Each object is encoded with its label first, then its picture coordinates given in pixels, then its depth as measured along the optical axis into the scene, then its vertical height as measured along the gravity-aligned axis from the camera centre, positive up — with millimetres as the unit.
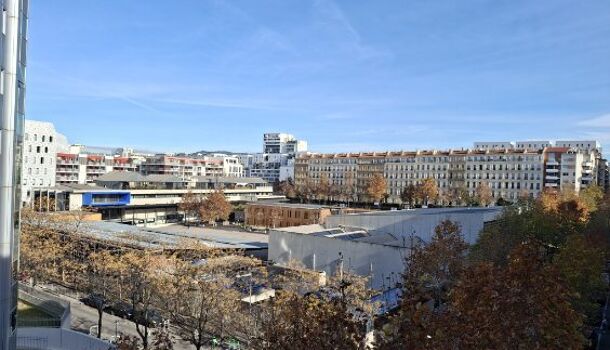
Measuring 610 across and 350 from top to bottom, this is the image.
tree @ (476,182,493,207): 95169 -3217
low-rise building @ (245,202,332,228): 70806 -5972
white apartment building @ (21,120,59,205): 80000 +1904
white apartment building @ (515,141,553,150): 147875 +10374
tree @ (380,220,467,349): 8969 -3366
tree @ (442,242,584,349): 9500 -2701
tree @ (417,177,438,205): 94812 -2572
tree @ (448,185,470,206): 97438 -3596
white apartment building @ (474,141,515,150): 145625 +9779
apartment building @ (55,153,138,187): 107312 +376
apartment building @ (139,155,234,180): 134000 +1192
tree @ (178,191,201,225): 81125 -5517
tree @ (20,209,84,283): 31297 -5333
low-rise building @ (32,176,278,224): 73000 -4264
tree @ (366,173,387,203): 101981 -2588
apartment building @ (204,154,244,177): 152800 +1860
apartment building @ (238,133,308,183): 161625 +1486
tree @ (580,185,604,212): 64750 -2363
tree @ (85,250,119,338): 29441 -6536
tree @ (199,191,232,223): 78438 -5744
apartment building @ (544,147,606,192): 100375 +2257
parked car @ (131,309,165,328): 28719 -8448
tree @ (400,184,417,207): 97194 -3596
